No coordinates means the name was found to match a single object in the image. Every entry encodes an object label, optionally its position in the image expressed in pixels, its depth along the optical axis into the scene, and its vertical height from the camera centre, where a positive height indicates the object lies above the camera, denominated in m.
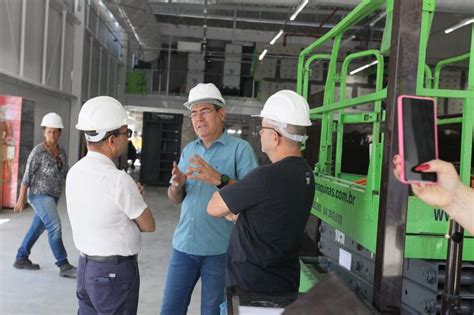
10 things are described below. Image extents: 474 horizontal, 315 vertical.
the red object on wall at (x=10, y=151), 10.08 -0.50
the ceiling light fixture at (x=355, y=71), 16.06 +2.74
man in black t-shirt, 2.21 -0.30
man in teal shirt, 3.11 -0.55
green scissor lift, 1.92 -0.21
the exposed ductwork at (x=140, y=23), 13.65 +3.74
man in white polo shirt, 2.55 -0.46
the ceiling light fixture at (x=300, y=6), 11.73 +3.59
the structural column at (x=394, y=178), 1.74 -0.10
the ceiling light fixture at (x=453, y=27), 11.70 +3.42
